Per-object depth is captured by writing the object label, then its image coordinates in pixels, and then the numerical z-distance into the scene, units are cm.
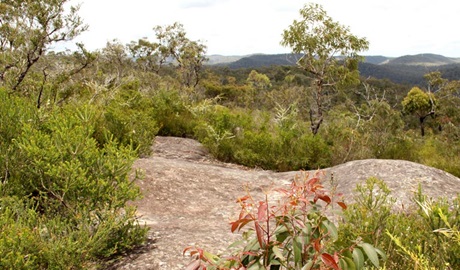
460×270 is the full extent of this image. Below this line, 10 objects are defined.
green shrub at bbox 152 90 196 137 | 1068
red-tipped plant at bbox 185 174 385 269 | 159
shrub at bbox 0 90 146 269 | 276
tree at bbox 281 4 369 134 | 1243
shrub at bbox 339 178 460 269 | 220
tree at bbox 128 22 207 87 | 2978
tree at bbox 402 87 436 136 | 3656
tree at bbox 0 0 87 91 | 785
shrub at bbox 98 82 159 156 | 729
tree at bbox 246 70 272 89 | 5500
